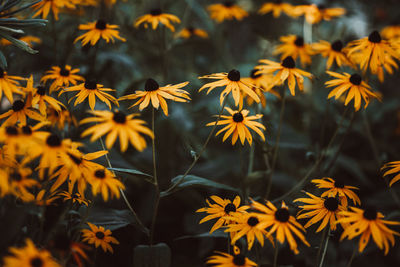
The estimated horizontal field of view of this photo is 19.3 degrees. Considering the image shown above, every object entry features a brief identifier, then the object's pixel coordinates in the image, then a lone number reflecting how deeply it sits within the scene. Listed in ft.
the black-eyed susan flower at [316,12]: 5.63
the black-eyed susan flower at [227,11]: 6.27
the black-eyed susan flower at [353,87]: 4.79
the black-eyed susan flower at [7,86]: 4.58
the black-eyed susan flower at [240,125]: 4.62
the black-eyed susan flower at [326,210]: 4.48
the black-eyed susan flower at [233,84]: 4.63
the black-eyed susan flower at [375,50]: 4.91
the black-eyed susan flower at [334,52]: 5.19
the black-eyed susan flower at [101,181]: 4.30
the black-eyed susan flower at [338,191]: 4.57
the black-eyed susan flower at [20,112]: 4.54
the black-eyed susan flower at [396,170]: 4.58
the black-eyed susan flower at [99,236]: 4.53
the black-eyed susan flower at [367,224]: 4.32
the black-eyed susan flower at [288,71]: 4.81
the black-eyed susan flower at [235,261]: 4.36
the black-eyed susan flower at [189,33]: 6.21
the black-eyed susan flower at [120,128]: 4.20
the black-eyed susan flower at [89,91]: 4.62
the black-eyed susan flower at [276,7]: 6.14
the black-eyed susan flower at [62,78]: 4.77
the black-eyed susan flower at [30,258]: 4.04
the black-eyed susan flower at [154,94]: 4.58
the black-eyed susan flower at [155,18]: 5.33
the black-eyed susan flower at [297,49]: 5.42
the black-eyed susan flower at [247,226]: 4.39
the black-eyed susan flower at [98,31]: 5.04
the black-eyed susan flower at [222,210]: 4.53
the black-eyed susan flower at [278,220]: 4.32
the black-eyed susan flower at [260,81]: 5.16
